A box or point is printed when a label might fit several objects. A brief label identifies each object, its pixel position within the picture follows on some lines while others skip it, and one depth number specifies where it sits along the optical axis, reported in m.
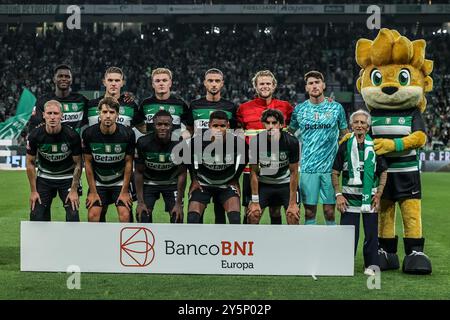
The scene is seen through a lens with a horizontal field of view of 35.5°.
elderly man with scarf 7.25
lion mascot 7.63
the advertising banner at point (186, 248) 6.77
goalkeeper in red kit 8.02
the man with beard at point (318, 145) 8.30
